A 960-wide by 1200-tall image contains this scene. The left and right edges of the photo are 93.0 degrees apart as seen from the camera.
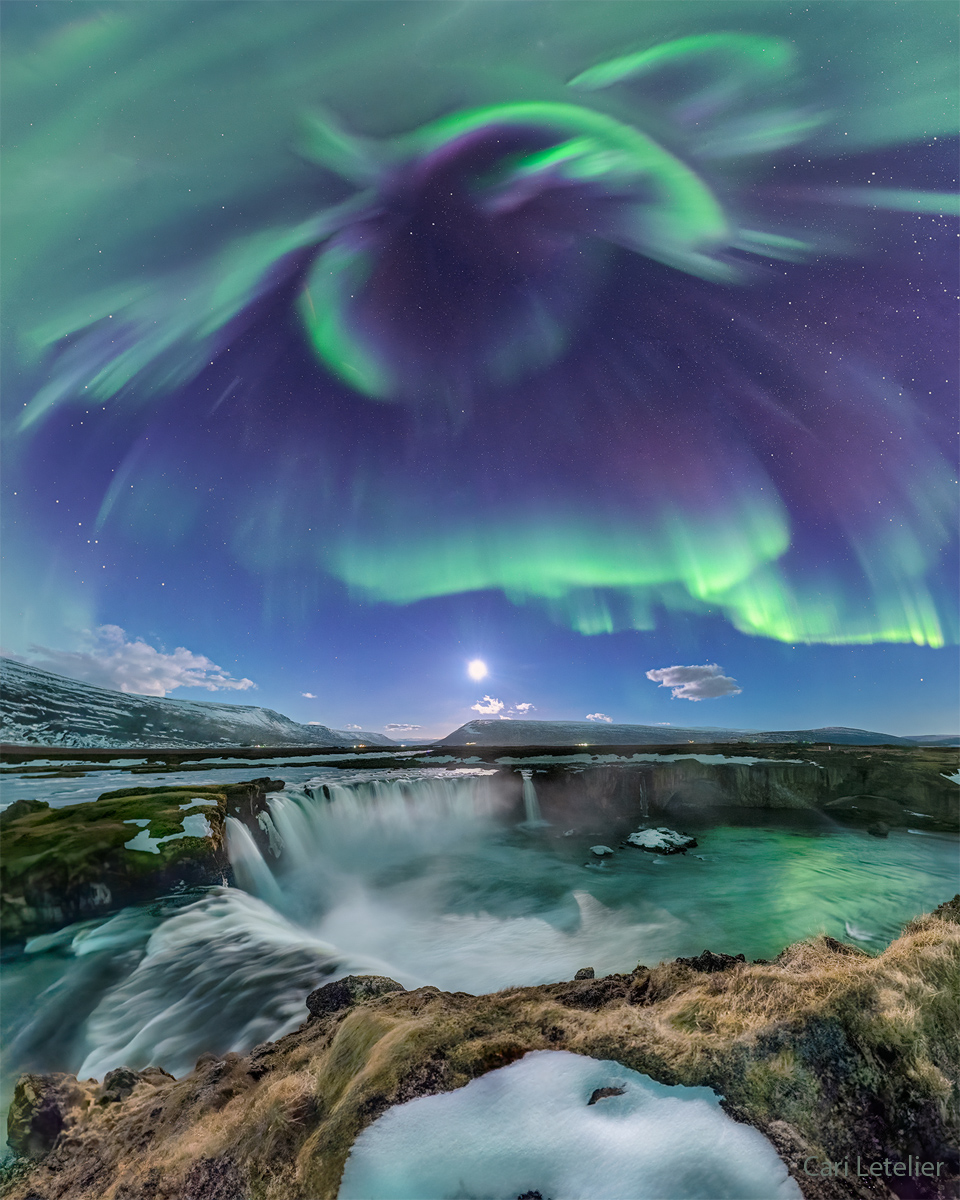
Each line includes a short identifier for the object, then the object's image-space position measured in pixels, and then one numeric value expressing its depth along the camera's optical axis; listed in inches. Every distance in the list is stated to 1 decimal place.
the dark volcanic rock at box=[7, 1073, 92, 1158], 265.6
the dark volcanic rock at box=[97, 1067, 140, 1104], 288.8
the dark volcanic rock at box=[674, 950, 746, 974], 289.2
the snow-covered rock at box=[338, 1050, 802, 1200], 139.9
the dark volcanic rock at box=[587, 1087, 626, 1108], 167.6
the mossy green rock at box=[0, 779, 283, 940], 645.3
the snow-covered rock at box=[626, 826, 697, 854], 1213.1
